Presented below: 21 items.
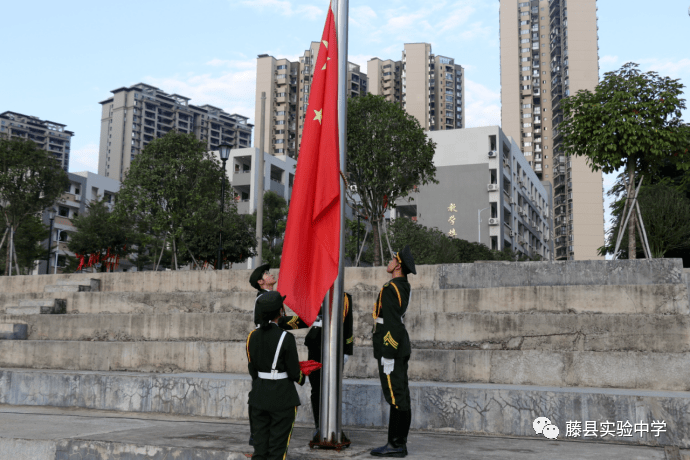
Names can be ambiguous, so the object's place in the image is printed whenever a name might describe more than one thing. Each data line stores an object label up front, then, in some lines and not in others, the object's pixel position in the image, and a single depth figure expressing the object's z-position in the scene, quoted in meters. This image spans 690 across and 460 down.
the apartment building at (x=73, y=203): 65.75
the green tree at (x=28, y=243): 37.59
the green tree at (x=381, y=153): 19.73
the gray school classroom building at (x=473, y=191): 62.97
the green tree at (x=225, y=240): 32.47
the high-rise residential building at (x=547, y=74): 96.56
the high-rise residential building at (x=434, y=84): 122.75
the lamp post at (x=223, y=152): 22.29
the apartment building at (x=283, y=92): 109.38
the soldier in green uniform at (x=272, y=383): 4.89
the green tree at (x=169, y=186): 24.11
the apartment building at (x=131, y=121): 132.62
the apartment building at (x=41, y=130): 134.50
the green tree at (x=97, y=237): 43.00
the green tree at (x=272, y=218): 48.72
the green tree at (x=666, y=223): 20.27
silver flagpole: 5.81
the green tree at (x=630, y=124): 12.91
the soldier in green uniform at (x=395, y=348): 5.73
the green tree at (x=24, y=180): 22.74
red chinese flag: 5.99
